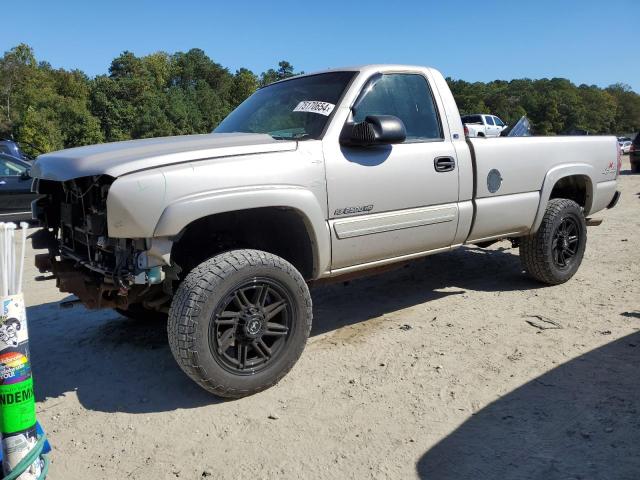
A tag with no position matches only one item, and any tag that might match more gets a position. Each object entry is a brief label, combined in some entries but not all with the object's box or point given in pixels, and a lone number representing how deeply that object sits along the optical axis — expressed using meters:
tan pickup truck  2.83
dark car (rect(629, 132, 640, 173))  18.44
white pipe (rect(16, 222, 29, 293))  2.21
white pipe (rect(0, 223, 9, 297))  2.11
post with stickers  2.13
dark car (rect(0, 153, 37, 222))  9.93
